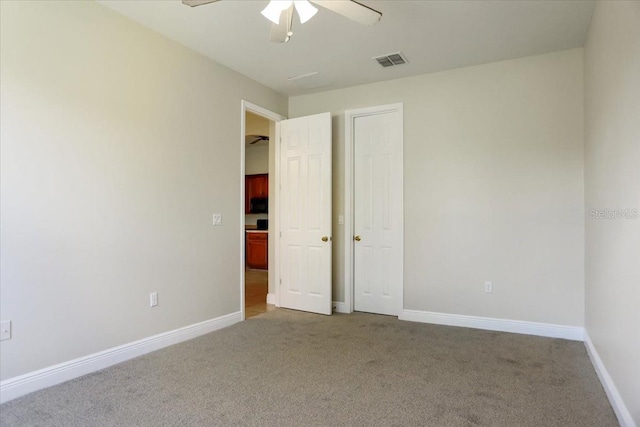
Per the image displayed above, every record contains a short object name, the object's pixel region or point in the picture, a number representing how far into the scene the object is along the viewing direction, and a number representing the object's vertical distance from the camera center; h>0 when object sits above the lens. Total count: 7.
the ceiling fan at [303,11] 2.05 +1.21
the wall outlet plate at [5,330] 2.22 -0.69
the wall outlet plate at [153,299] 3.10 -0.70
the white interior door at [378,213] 4.20 +0.05
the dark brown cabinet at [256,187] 8.21 +0.68
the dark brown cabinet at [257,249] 7.67 -0.68
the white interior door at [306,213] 4.30 +0.05
